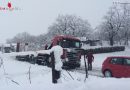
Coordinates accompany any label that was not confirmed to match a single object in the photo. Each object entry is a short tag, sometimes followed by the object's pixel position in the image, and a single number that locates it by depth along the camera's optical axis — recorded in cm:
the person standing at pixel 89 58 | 1022
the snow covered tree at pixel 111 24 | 3415
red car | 725
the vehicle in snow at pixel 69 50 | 1031
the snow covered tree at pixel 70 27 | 3635
